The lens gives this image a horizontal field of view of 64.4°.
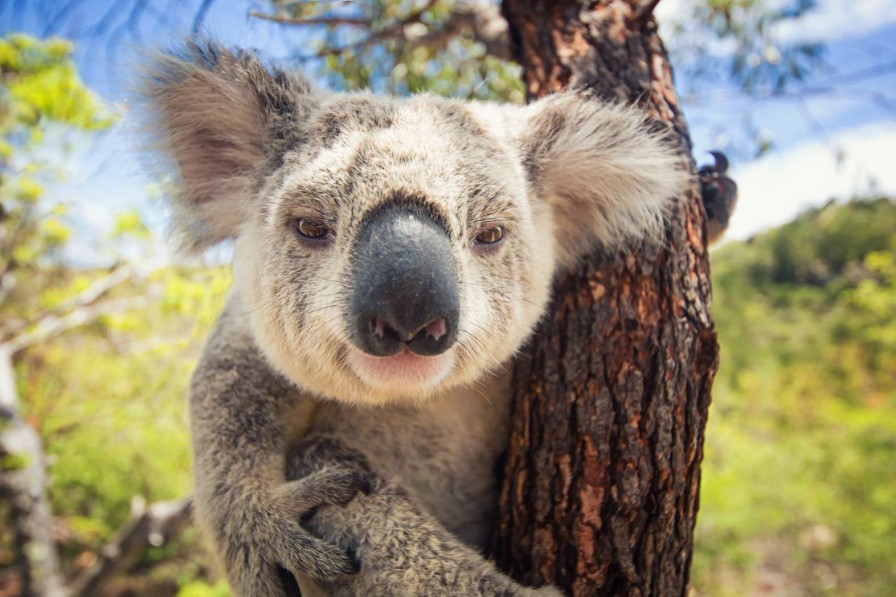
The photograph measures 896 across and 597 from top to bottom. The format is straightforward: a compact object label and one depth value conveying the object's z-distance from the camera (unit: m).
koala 0.28
